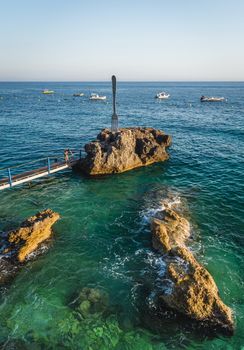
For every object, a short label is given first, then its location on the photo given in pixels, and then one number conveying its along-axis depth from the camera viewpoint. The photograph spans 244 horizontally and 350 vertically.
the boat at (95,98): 127.70
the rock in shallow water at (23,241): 18.18
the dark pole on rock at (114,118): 36.01
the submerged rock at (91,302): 15.04
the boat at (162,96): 131.50
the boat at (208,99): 116.57
